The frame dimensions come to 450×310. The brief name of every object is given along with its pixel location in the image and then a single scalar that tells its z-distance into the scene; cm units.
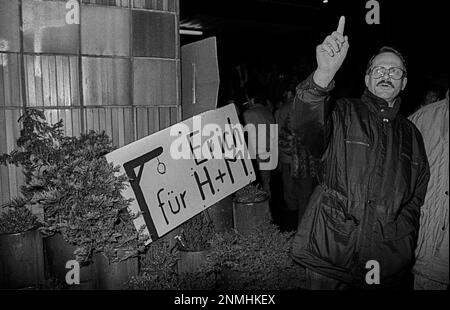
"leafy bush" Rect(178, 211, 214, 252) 387
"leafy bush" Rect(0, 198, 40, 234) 331
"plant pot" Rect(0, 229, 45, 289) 322
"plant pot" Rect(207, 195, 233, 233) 432
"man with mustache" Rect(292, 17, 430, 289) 247
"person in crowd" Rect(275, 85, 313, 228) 659
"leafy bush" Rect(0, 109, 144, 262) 310
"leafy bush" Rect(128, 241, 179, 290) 319
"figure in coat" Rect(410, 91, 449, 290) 252
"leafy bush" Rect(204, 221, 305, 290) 350
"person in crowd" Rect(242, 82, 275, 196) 666
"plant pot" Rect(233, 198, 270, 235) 451
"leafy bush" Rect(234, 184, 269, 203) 459
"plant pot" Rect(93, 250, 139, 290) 318
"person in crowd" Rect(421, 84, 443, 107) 573
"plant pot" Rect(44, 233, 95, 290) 322
